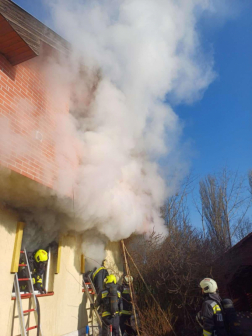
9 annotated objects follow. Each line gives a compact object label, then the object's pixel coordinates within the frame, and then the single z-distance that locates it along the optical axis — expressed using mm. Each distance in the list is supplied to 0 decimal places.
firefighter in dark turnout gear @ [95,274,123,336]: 5074
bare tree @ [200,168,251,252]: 19422
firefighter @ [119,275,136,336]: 5645
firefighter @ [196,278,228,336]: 3385
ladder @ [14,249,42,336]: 3872
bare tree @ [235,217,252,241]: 22144
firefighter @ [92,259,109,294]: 6069
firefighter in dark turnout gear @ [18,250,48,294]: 4824
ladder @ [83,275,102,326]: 6034
